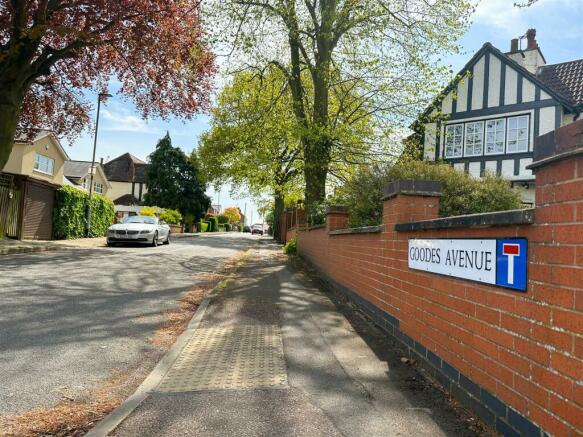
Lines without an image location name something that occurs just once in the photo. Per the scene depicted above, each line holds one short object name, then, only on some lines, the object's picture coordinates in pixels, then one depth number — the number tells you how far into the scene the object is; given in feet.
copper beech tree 48.11
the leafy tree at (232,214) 371.35
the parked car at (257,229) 265.32
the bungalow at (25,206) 63.26
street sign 9.77
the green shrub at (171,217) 152.97
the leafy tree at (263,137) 59.41
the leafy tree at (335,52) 51.72
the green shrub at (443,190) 26.91
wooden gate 62.39
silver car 66.18
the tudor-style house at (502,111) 62.54
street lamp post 82.99
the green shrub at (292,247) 67.92
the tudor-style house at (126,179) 231.91
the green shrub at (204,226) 210.26
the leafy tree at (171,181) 186.80
